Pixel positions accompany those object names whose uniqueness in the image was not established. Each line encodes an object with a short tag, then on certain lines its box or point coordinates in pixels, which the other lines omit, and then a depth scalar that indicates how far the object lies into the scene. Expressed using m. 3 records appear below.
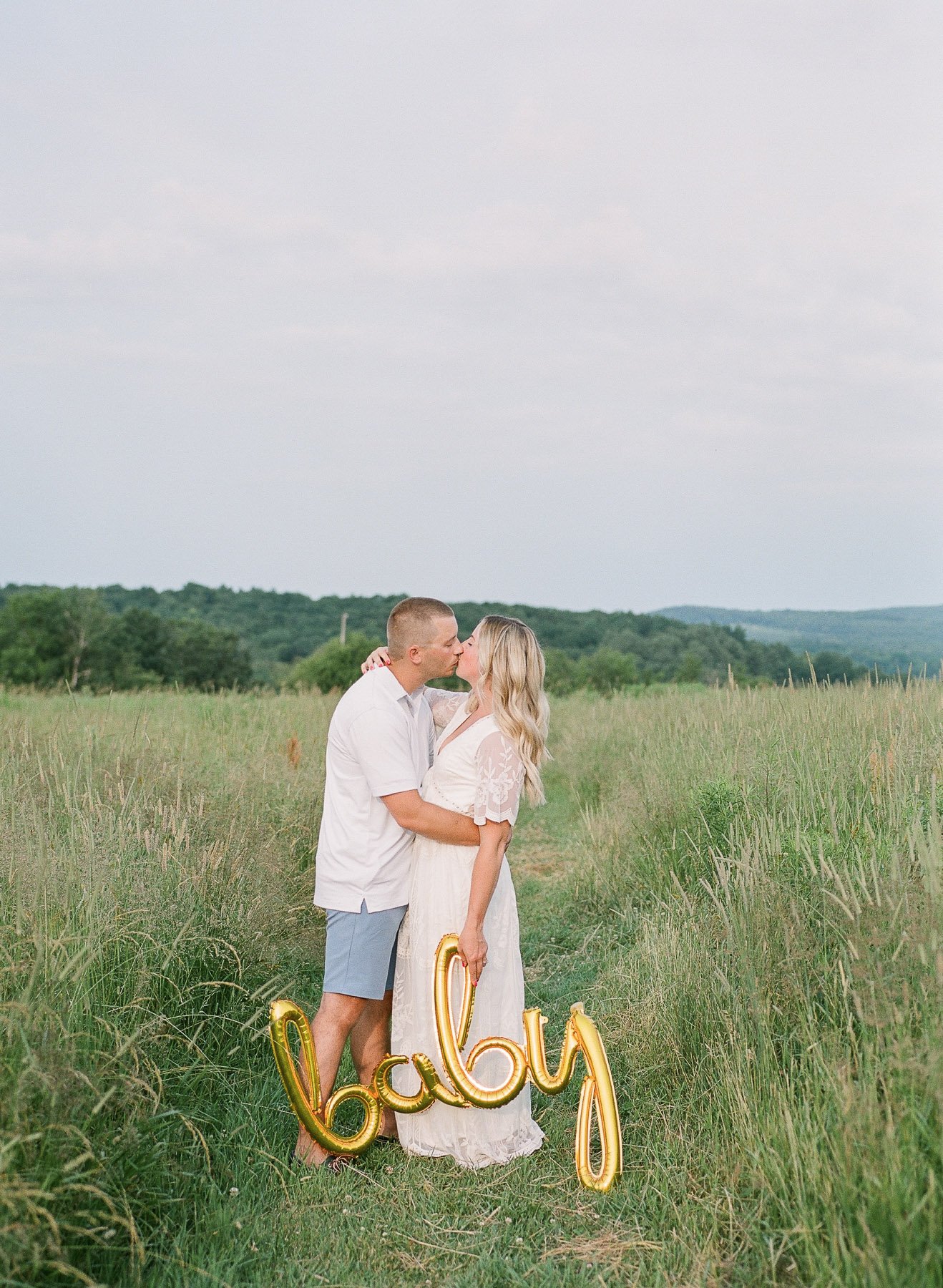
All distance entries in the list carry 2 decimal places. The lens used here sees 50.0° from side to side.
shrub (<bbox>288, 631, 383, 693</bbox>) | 29.89
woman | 3.88
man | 3.93
